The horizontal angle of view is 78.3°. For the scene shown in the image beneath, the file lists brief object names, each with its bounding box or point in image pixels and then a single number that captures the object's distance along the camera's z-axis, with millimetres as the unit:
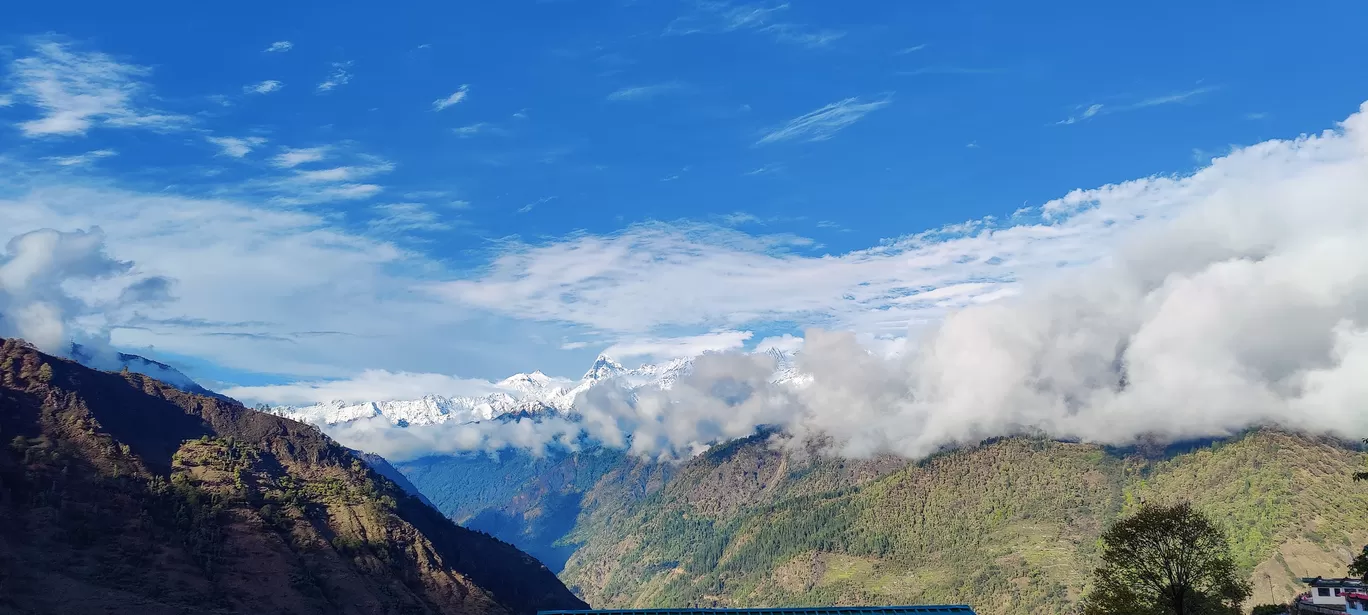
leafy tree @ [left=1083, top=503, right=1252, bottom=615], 91250
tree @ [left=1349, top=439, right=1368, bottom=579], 61975
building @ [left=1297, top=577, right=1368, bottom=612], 141750
